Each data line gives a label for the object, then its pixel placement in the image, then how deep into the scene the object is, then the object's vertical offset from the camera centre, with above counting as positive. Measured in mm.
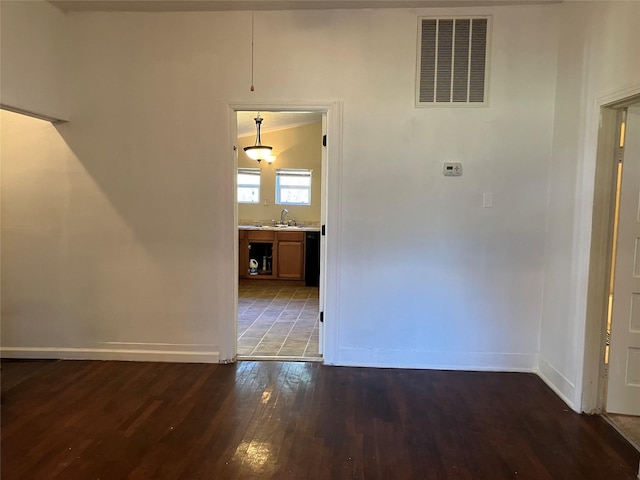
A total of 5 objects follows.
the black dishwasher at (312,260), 6871 -892
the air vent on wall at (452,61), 3322 +1118
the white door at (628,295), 2658 -537
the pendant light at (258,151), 6426 +789
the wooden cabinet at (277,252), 6973 -792
